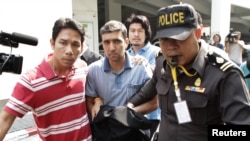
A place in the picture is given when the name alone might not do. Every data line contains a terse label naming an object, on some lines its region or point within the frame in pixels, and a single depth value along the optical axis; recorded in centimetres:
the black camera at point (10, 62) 135
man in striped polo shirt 158
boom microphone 135
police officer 132
